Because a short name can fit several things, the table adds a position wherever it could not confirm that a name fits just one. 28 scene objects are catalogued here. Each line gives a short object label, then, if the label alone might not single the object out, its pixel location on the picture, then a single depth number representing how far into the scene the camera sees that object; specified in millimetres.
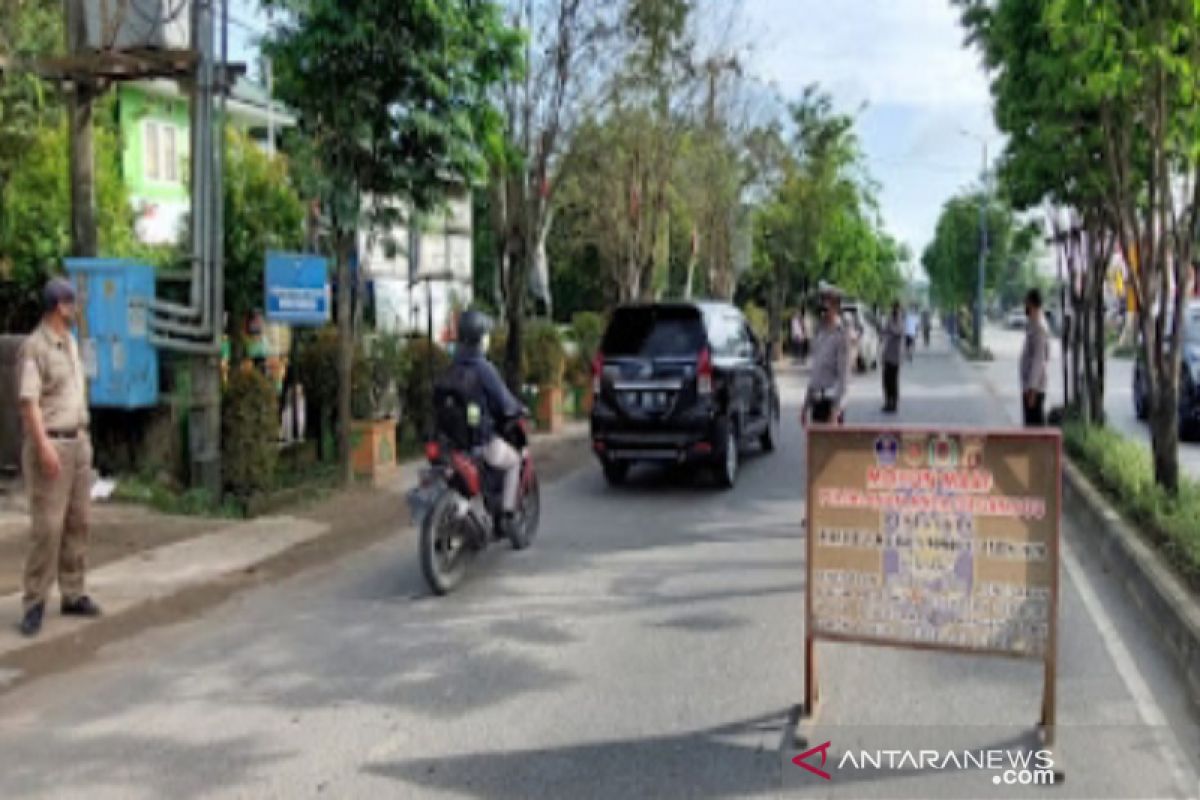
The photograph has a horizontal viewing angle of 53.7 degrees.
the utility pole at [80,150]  10398
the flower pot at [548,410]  17188
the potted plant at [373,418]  12086
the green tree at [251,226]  11984
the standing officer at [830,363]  10539
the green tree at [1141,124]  8219
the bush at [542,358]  17547
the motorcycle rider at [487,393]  8117
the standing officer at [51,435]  6379
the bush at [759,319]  35219
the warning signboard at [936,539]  4816
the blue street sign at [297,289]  10742
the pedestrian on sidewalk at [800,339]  37094
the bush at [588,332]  20234
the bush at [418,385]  14156
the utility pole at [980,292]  41178
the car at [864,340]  29953
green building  28281
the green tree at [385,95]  10555
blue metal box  9805
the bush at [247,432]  10336
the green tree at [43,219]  11164
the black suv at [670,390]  11703
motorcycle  7621
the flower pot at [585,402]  19434
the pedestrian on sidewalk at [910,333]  35125
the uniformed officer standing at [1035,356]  12188
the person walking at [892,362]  20406
